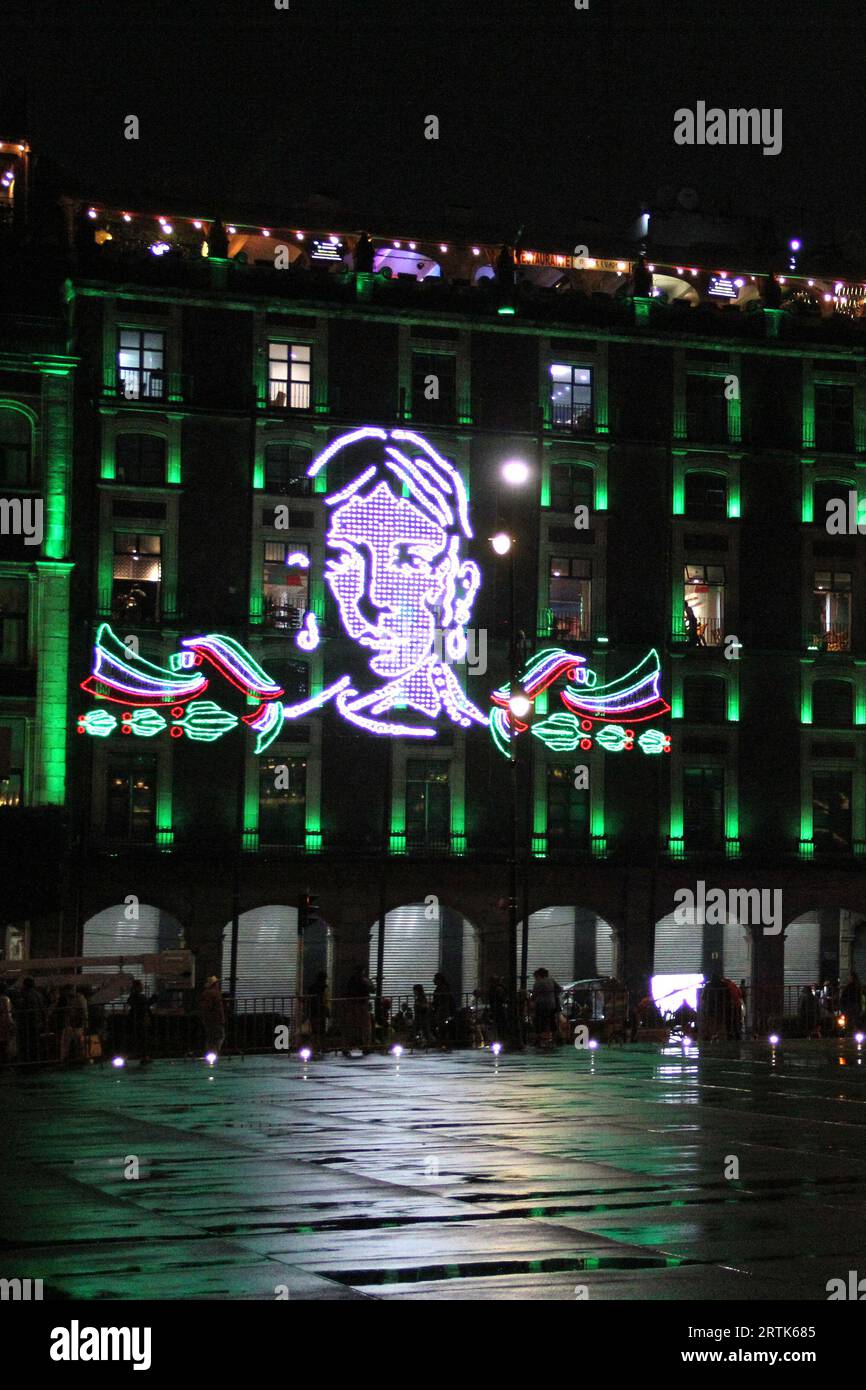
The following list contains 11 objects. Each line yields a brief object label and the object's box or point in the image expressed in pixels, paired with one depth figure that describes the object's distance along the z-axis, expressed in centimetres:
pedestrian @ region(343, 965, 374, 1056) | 3441
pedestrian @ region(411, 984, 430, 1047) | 3872
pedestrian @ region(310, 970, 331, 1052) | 3334
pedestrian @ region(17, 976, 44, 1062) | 3041
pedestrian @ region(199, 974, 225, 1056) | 3272
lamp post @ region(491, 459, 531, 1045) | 3575
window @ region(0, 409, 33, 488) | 5175
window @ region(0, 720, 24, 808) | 4981
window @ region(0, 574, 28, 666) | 5072
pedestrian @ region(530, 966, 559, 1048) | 3544
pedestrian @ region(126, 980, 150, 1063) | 3153
